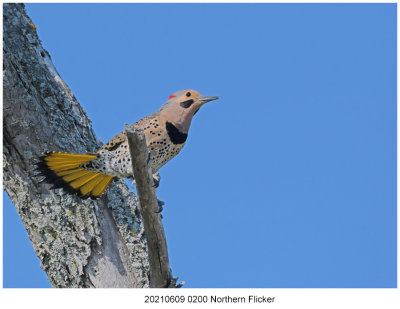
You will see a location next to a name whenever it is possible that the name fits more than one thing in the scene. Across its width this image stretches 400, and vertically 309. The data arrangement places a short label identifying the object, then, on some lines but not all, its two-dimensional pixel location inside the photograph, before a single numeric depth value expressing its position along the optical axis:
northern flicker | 10.18
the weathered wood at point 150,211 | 8.15
